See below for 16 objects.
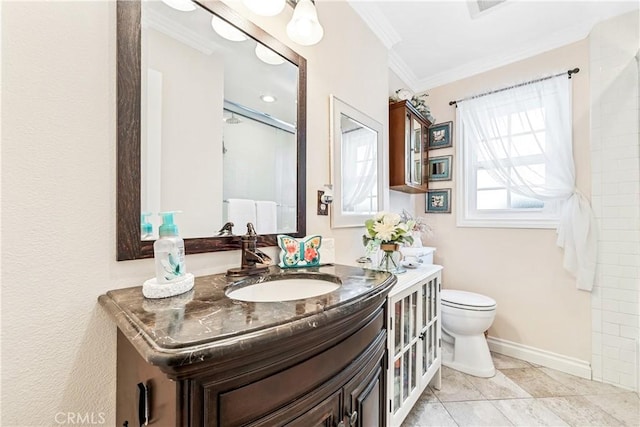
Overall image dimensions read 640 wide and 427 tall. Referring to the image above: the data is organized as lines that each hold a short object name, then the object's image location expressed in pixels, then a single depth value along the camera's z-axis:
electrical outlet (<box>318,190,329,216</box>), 1.41
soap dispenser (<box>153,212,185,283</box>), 0.69
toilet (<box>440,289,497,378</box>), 1.89
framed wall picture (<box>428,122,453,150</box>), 2.62
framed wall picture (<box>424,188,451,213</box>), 2.63
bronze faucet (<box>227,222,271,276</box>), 0.96
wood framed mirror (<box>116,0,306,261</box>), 0.75
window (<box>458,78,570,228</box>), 2.14
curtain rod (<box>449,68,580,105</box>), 2.02
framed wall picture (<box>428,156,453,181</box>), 2.62
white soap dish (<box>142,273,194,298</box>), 0.66
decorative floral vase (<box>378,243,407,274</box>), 1.49
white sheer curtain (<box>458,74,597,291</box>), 1.94
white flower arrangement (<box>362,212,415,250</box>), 1.45
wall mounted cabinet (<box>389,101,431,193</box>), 2.15
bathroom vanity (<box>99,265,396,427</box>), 0.42
